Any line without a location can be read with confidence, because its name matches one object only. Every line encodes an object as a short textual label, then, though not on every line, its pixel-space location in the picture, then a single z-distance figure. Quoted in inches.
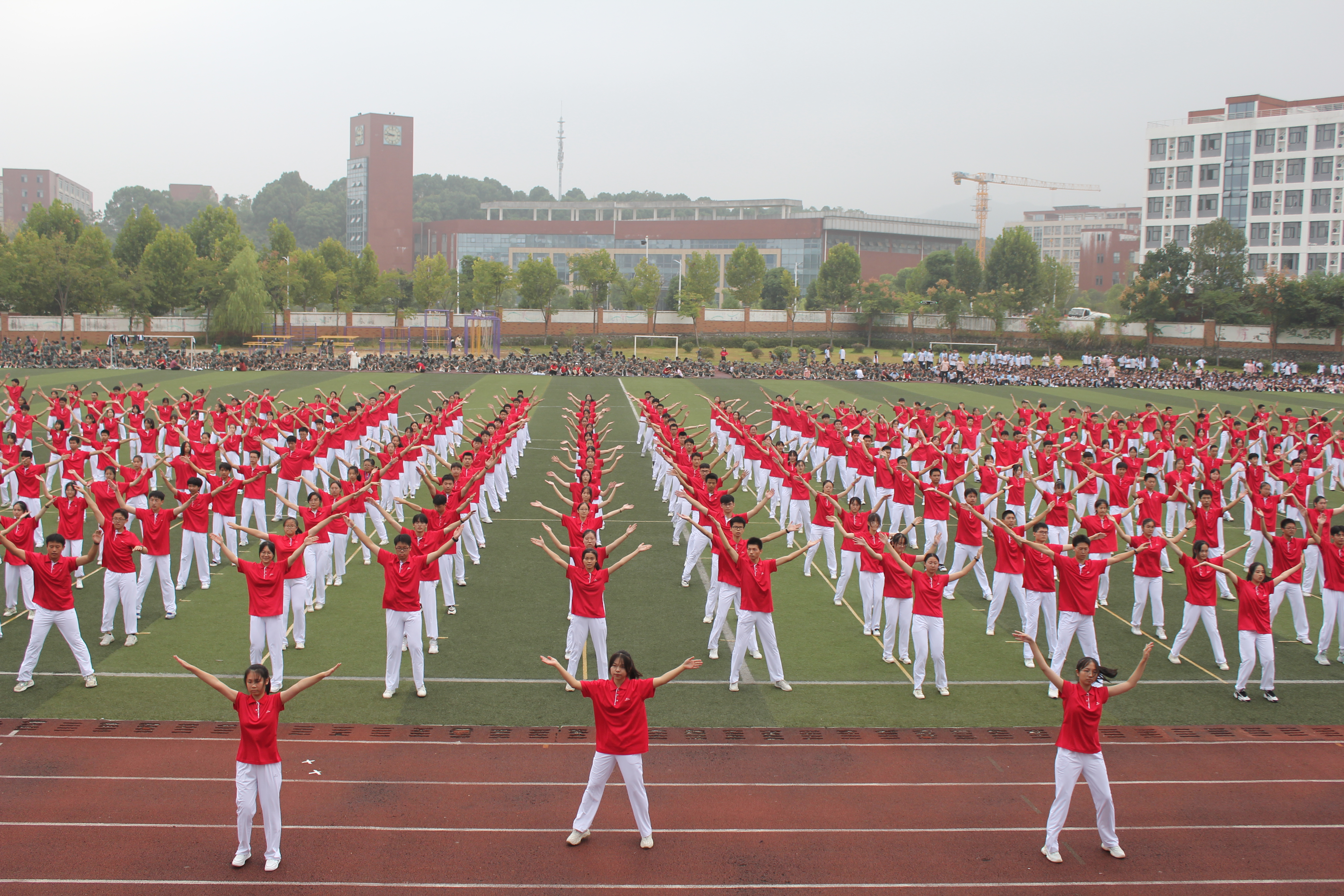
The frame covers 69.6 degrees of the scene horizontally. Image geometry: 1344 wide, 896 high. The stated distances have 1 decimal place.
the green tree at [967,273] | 3710.6
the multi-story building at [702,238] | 4849.9
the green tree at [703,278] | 3243.1
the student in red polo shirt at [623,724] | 308.7
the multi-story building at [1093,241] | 5841.5
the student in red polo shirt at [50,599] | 419.2
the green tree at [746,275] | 3425.2
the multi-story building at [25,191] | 6368.1
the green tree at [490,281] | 3191.4
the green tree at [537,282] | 3095.5
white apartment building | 3223.4
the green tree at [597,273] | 3206.2
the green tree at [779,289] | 3745.1
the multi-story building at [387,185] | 5354.3
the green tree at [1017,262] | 3560.5
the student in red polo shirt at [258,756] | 295.4
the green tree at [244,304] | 2805.1
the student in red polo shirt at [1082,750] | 313.0
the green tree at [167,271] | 2876.5
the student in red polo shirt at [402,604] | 419.5
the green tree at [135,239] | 3213.6
